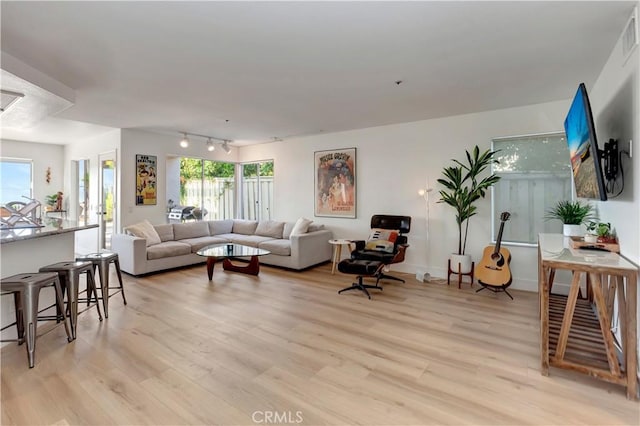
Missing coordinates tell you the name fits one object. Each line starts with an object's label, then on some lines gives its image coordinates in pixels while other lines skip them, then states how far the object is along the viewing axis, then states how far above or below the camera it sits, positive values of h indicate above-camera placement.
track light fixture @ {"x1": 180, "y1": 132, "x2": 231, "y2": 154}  6.20 +1.61
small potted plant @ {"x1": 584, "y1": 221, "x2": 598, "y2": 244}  2.70 -0.21
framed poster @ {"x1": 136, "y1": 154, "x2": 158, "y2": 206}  6.00 +0.68
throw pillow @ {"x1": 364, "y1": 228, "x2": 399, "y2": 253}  4.73 -0.43
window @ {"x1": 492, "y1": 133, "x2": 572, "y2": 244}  4.30 +0.43
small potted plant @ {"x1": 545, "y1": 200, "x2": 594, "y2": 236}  3.38 -0.06
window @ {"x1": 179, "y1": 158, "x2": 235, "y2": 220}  7.06 +0.63
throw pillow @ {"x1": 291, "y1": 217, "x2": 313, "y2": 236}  5.75 -0.26
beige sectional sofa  5.09 -0.54
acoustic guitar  4.09 -0.74
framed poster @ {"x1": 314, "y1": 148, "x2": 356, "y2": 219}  6.01 +0.61
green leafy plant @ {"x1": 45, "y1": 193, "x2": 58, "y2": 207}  7.81 +0.37
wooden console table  2.00 -0.82
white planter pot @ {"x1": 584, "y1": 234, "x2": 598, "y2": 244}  2.69 -0.24
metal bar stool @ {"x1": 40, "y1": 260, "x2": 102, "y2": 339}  2.82 -0.61
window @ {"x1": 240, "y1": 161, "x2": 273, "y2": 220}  7.46 +0.57
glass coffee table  4.71 -0.63
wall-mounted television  2.19 +0.50
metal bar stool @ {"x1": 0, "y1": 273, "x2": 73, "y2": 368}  2.35 -0.61
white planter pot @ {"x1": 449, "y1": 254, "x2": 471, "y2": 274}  4.55 -0.75
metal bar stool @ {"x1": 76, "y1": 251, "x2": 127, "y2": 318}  3.32 -0.60
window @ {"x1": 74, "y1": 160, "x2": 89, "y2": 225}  7.21 +0.62
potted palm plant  4.49 +0.37
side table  5.24 -0.65
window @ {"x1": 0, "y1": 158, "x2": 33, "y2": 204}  7.21 +0.86
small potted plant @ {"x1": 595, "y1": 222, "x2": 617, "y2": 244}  2.60 -0.20
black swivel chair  4.54 -0.52
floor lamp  5.08 +0.18
